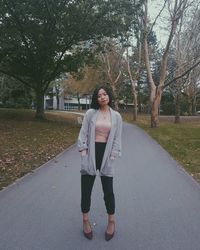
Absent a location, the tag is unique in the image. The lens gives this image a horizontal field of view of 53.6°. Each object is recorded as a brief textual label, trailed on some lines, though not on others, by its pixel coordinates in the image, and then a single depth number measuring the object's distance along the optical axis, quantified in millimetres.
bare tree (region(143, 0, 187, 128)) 14218
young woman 2572
